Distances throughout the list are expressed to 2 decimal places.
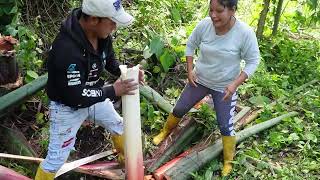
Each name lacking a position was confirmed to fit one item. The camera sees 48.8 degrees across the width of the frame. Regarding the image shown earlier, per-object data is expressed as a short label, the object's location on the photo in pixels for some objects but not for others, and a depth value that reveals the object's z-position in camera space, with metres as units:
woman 2.51
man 2.02
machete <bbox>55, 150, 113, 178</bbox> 2.52
